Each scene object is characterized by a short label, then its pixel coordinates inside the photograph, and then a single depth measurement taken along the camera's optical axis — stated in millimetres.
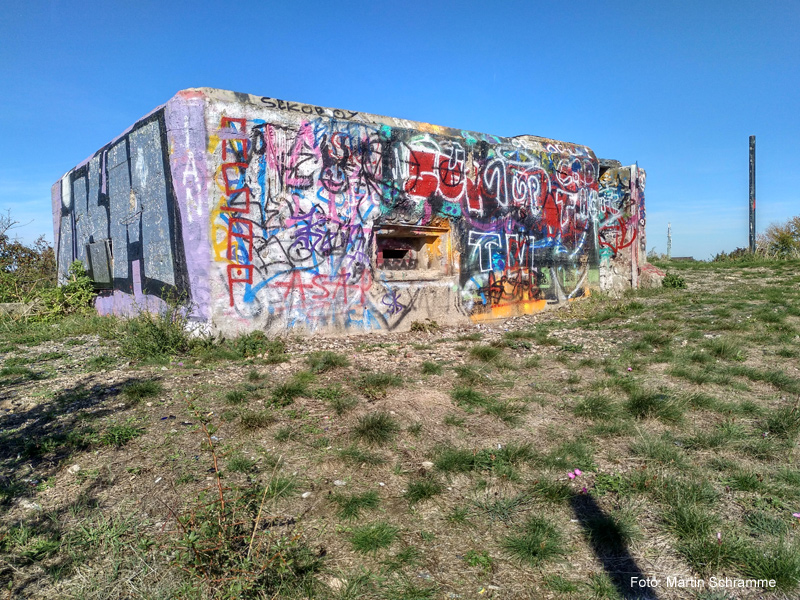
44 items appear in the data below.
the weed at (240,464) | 3021
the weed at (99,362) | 5312
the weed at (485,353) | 5617
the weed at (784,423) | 3404
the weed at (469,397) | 4203
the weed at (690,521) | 2422
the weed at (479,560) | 2299
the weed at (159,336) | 5684
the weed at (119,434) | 3414
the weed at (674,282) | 10672
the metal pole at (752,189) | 18656
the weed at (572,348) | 5943
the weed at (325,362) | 5143
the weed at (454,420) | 3791
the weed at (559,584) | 2129
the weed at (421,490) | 2818
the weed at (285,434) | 3500
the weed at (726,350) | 5289
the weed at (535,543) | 2344
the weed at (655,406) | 3779
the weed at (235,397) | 4129
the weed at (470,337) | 6766
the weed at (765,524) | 2406
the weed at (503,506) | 2661
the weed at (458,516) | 2637
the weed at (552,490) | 2781
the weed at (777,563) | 2092
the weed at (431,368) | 5050
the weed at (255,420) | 3641
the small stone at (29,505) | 2736
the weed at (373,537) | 2395
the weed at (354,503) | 2654
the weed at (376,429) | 3471
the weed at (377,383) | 4336
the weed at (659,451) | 3107
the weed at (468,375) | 4758
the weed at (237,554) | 1995
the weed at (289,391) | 4137
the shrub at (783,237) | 17658
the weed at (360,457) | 3187
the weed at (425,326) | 7504
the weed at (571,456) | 3125
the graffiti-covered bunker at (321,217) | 6117
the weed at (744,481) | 2791
